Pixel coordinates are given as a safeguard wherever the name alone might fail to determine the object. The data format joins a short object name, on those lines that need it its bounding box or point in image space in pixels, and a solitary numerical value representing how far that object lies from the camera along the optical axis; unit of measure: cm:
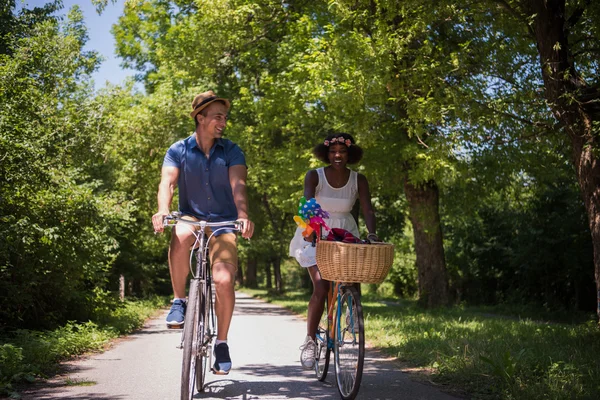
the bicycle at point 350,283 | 539
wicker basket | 540
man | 540
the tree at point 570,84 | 872
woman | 653
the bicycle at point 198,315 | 462
